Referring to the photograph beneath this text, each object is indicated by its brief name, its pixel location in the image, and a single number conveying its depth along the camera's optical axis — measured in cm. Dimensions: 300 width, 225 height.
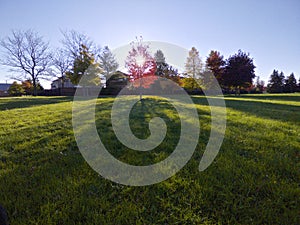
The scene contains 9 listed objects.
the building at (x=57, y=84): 5313
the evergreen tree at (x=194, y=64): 3422
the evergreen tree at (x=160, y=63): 4128
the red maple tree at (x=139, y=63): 1631
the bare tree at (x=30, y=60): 3225
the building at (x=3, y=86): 7225
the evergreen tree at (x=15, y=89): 4186
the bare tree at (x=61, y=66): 3686
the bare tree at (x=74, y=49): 3191
